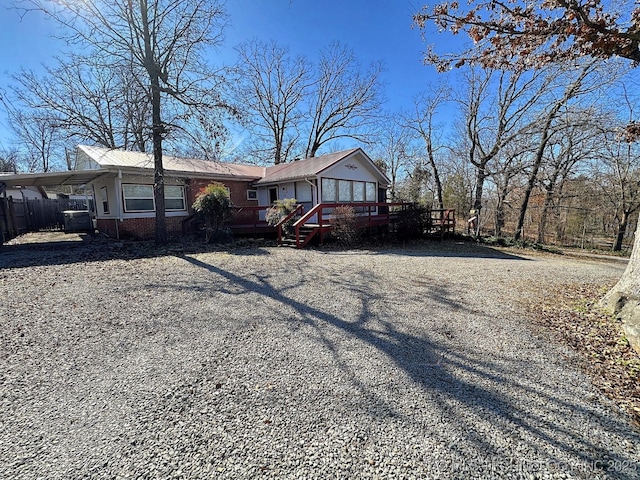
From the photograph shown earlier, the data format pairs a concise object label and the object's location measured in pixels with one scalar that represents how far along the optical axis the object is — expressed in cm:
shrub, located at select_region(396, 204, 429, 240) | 1238
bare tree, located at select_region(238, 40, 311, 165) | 2409
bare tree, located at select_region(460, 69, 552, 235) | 1588
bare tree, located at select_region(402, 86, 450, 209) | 2022
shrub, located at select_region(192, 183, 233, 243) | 1021
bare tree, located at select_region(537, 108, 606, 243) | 1385
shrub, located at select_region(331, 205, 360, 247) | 1094
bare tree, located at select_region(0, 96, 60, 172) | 2417
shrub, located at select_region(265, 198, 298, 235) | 1166
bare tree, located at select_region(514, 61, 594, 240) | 1342
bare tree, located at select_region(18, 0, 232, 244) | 859
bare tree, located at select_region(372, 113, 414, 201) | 2860
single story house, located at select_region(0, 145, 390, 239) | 1138
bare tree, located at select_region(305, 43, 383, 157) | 2381
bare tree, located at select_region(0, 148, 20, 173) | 2709
